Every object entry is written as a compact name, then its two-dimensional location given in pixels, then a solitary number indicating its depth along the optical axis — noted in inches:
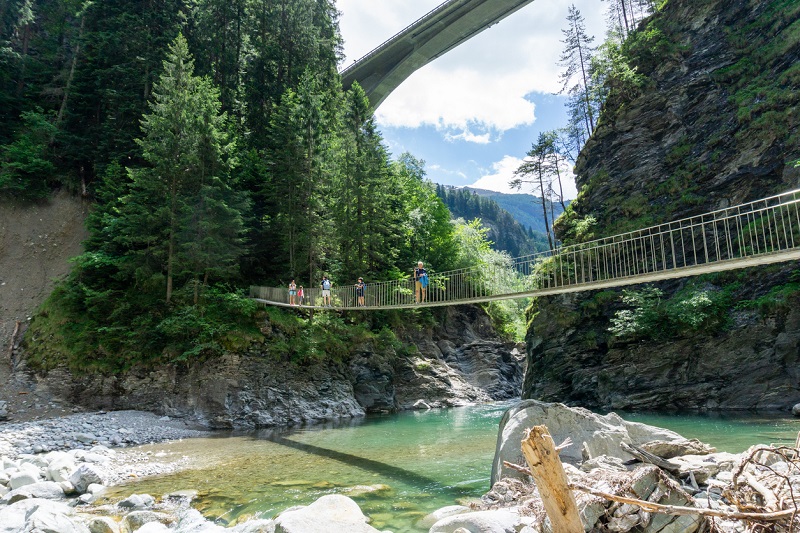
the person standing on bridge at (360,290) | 687.7
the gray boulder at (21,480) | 314.0
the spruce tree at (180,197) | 706.8
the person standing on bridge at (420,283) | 563.3
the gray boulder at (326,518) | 197.0
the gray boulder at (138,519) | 243.8
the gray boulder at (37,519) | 203.8
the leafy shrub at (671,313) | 700.7
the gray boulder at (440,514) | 237.8
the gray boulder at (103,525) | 224.7
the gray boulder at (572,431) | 262.8
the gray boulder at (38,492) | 289.6
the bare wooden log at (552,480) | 125.3
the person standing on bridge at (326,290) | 687.7
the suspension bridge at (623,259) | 682.2
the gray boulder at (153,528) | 221.5
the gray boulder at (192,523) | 225.2
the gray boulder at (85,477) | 317.1
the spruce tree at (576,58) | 1390.3
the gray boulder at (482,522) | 187.6
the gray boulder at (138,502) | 274.5
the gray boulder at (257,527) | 219.3
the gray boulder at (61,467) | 328.8
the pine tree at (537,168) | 1507.1
